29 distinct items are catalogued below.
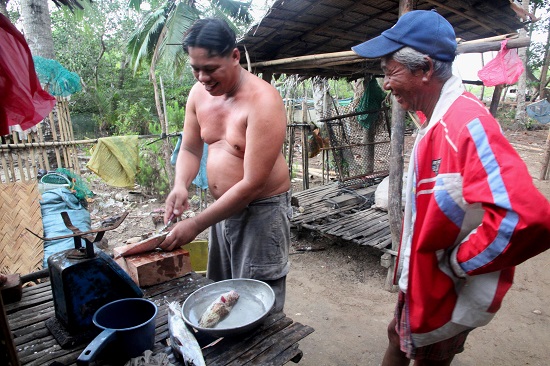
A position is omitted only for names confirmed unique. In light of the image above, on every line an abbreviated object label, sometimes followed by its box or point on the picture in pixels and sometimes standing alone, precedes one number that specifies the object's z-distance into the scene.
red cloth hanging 1.18
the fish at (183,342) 1.19
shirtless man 1.83
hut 3.90
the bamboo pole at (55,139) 4.89
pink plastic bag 3.27
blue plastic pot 1.08
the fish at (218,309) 1.40
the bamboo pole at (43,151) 4.61
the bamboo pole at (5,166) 4.27
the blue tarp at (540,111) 14.40
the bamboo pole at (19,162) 4.42
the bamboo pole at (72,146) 5.01
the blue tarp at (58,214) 4.38
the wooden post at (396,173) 3.66
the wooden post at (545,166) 7.97
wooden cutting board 1.71
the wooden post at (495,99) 4.89
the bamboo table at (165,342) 1.25
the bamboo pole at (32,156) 4.59
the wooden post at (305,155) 6.87
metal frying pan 1.33
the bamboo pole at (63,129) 4.88
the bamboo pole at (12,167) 4.36
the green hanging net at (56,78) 4.41
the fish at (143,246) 1.79
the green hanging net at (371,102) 7.15
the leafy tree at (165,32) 9.00
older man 1.13
